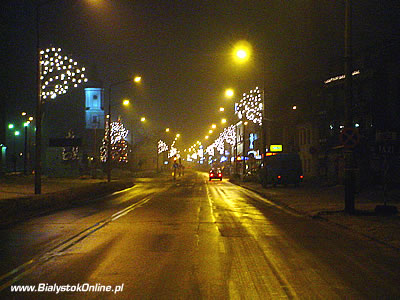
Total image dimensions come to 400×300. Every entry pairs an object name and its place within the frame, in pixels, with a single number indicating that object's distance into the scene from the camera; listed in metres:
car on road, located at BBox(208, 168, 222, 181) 71.44
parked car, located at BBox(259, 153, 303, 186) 42.66
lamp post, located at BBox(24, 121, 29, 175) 66.50
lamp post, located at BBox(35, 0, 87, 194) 26.66
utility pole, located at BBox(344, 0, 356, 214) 18.64
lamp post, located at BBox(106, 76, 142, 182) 42.72
